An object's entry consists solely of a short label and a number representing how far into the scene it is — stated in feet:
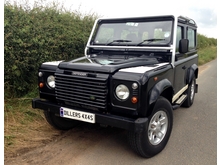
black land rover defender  9.03
